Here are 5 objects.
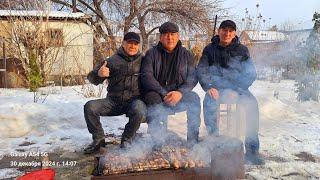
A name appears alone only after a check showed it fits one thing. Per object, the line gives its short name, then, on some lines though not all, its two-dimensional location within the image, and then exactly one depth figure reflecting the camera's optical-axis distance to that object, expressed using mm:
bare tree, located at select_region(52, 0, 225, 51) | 16641
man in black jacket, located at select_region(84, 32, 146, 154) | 4285
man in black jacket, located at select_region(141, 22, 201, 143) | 4184
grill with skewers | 2977
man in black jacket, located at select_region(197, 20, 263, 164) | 4234
